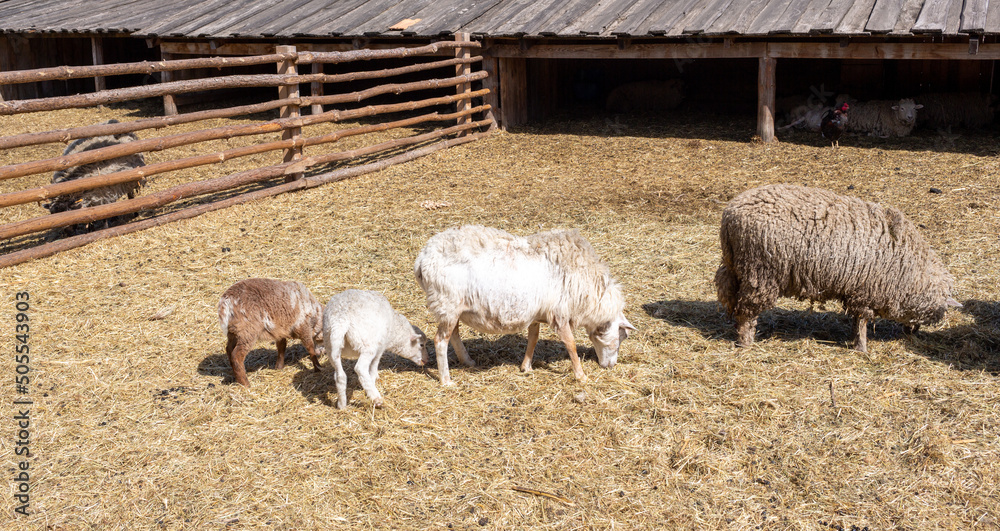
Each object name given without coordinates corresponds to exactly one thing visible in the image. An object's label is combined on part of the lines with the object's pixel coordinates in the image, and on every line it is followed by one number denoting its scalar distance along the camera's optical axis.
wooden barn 10.80
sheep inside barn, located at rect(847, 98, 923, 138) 11.90
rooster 11.91
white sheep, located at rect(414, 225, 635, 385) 4.98
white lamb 4.71
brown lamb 4.96
